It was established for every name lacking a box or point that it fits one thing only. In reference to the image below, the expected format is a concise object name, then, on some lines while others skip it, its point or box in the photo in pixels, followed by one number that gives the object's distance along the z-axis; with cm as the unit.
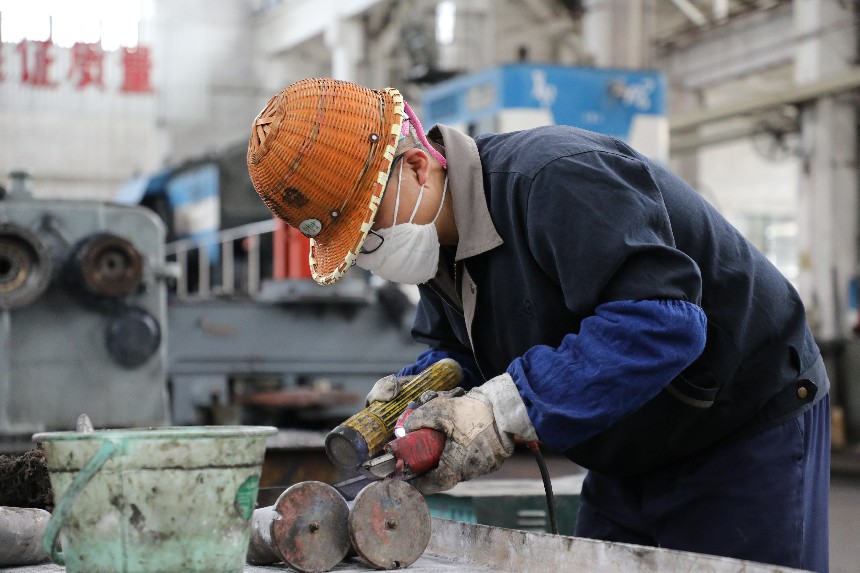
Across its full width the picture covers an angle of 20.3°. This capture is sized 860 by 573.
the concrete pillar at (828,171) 1646
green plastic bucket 317
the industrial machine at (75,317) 709
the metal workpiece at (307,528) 346
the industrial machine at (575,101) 1274
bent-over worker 338
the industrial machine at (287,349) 928
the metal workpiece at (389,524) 345
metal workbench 317
